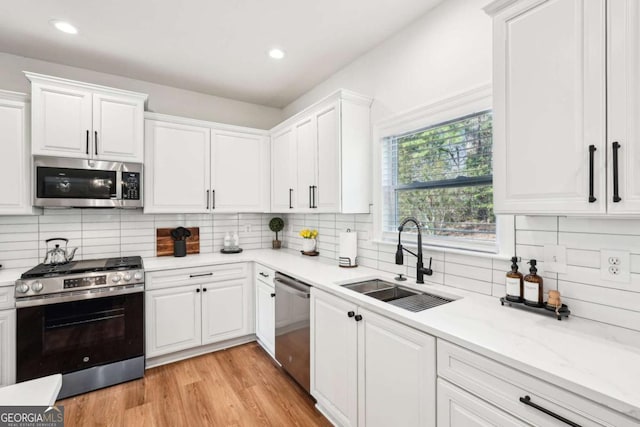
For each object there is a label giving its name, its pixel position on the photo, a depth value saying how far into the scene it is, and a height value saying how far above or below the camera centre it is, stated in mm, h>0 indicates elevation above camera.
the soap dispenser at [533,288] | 1486 -372
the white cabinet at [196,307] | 2748 -921
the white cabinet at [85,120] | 2477 +788
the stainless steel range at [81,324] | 2246 -885
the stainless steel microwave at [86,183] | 2514 +246
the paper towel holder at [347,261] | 2629 -429
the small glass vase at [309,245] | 3326 -363
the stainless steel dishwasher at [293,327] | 2287 -931
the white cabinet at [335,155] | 2492 +502
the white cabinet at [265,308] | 2831 -945
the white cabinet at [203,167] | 3039 +485
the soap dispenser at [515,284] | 1559 -371
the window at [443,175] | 1880 +266
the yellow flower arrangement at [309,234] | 3281 -239
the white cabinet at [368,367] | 1403 -851
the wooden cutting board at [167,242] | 3305 -340
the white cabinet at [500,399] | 910 -635
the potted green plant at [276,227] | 3930 -198
